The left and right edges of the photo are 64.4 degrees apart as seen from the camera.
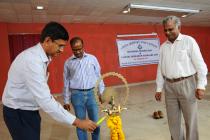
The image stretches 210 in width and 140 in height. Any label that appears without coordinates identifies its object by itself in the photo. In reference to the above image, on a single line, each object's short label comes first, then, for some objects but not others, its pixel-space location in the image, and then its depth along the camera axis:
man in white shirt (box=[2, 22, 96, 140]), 1.06
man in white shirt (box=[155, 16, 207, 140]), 1.71
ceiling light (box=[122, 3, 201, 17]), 4.08
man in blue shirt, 1.94
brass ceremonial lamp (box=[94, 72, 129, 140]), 1.25
